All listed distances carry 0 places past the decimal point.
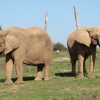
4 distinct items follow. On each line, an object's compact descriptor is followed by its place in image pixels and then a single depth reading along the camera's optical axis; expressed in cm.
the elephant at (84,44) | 2039
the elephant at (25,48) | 1848
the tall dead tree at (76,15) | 3291
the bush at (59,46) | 6844
